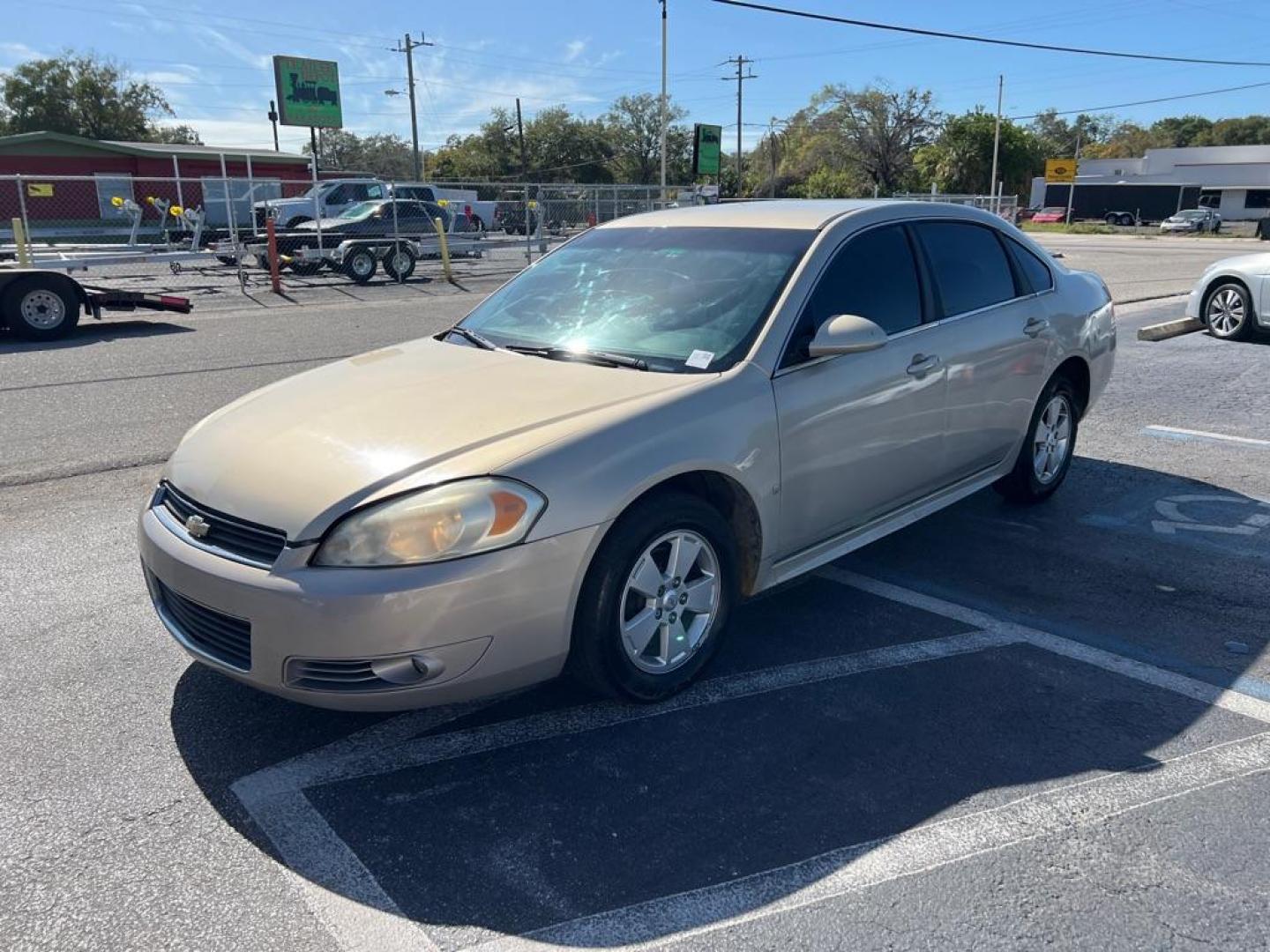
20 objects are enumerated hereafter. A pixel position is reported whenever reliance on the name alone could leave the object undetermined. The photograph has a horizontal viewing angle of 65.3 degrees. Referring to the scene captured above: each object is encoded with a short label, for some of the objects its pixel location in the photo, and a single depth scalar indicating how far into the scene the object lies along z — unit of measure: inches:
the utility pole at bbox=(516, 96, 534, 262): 2820.6
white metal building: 2910.9
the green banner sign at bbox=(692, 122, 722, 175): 1099.3
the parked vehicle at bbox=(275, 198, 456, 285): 798.5
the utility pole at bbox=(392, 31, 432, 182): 2260.6
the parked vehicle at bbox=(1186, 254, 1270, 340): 462.3
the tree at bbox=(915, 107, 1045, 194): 2741.1
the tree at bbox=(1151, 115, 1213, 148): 4805.6
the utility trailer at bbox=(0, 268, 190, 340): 461.4
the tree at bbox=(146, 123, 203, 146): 2832.2
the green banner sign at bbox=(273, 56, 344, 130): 1086.4
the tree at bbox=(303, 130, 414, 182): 3654.0
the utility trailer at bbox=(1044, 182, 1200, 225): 2933.1
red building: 1496.1
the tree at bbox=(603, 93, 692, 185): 3417.8
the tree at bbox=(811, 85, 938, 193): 2800.2
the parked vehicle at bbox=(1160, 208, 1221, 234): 2257.1
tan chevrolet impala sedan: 112.7
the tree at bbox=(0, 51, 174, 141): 2511.1
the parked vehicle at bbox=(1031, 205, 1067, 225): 2603.3
